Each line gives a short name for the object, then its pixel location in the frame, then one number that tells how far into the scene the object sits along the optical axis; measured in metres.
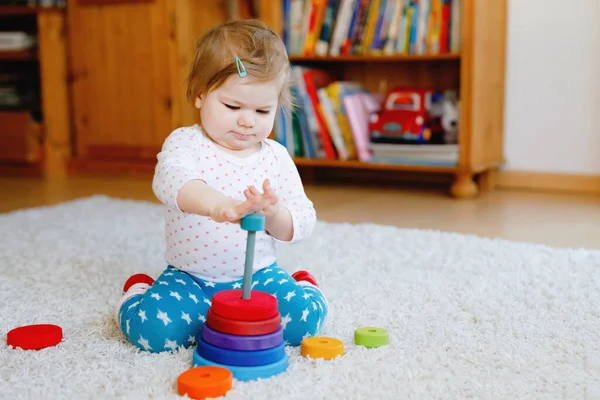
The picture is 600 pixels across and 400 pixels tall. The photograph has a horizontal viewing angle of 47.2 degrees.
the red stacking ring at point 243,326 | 0.83
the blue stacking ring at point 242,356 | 0.83
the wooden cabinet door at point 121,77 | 2.91
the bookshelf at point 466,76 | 2.23
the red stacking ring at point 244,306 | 0.83
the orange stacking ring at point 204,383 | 0.76
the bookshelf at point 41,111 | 3.06
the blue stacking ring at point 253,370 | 0.82
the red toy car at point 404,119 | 2.34
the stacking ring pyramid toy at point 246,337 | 0.83
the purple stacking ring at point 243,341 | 0.83
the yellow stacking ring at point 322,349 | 0.89
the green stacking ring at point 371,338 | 0.93
